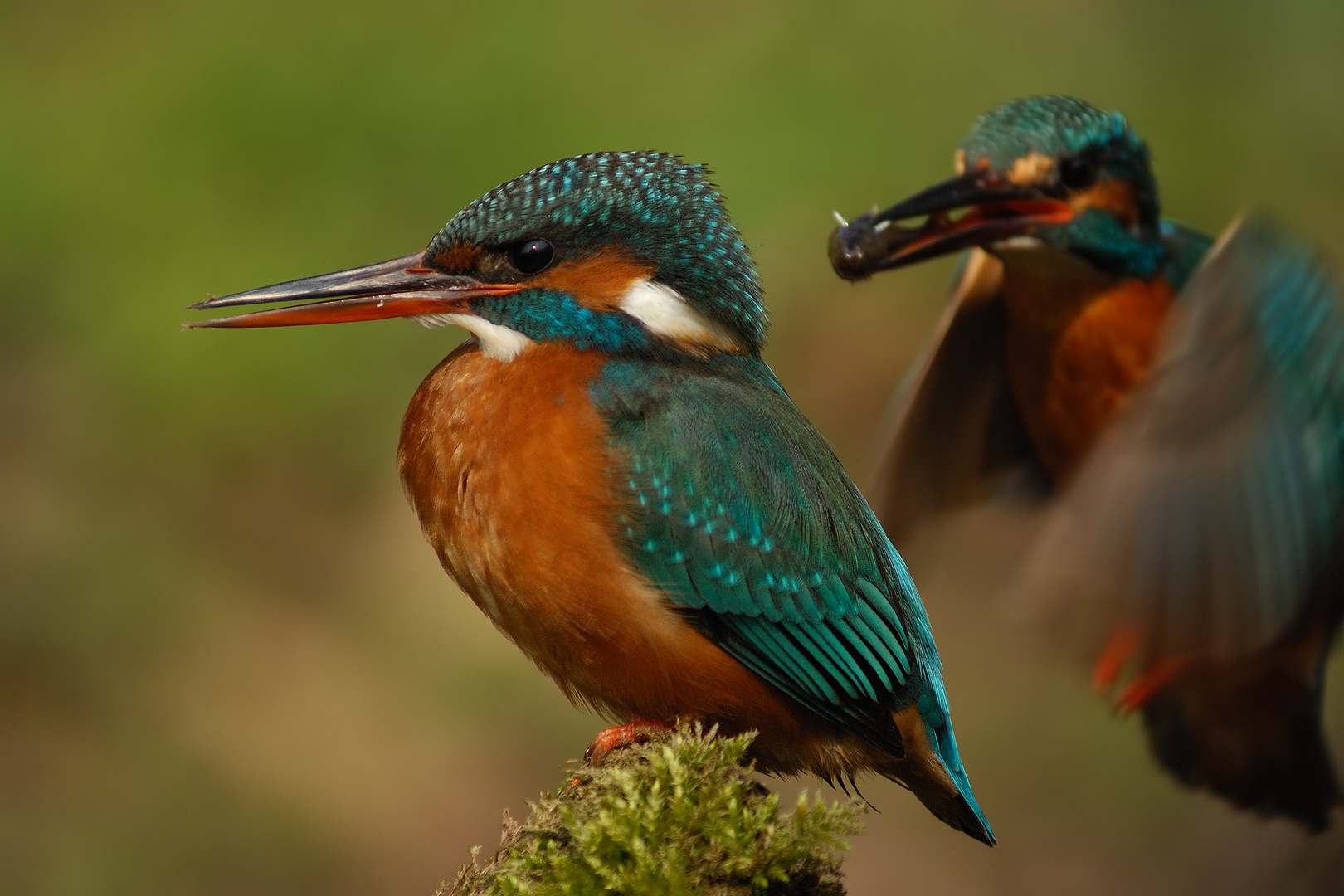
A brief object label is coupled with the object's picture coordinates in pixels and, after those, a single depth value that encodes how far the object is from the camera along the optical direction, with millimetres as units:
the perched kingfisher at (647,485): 4426
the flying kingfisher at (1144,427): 5473
